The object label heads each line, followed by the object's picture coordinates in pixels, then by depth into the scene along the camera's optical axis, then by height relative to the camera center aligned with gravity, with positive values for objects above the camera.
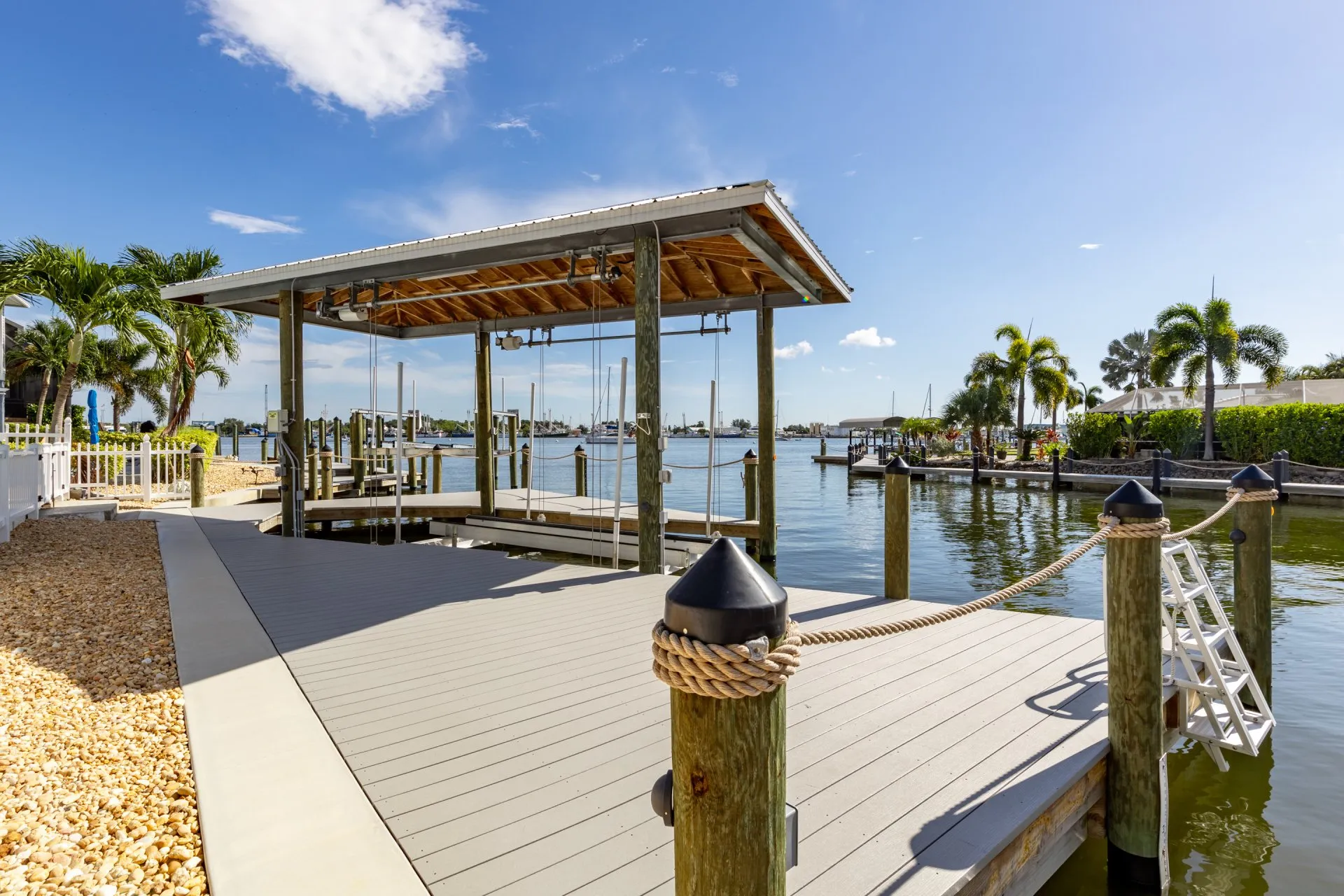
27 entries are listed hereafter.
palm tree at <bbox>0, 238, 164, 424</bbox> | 13.09 +3.14
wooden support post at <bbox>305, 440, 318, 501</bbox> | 12.45 -0.80
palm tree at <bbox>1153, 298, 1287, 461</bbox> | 23.91 +3.37
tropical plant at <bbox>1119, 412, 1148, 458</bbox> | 28.05 +0.18
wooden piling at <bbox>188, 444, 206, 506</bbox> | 11.97 -0.70
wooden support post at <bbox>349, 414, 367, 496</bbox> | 14.29 -0.33
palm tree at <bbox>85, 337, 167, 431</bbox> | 31.06 +3.38
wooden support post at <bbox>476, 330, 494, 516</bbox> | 9.48 +0.11
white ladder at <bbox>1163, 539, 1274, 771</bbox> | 3.19 -1.38
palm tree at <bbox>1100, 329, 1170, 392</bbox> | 75.69 +9.23
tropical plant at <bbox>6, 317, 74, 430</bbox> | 24.84 +3.79
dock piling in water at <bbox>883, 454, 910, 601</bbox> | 4.95 -0.80
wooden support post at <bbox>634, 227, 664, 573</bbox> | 5.72 +0.64
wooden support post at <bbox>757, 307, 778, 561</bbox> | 8.55 +0.21
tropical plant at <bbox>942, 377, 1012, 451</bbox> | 33.53 +1.47
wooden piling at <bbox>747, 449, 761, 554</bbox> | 9.67 -0.81
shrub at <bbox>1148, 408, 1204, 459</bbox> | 25.61 +0.14
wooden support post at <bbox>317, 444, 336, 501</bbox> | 13.46 -0.66
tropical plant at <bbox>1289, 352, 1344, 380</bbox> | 44.12 +4.45
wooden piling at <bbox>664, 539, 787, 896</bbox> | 0.99 -0.51
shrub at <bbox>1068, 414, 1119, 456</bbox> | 28.53 +0.00
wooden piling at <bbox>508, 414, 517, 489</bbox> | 12.54 -0.26
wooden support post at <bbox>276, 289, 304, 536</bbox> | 8.17 +0.80
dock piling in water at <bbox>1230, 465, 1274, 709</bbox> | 4.48 -1.00
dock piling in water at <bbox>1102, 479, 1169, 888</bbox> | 2.54 -1.07
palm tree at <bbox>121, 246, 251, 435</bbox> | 18.98 +3.43
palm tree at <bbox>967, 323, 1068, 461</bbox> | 33.06 +3.63
